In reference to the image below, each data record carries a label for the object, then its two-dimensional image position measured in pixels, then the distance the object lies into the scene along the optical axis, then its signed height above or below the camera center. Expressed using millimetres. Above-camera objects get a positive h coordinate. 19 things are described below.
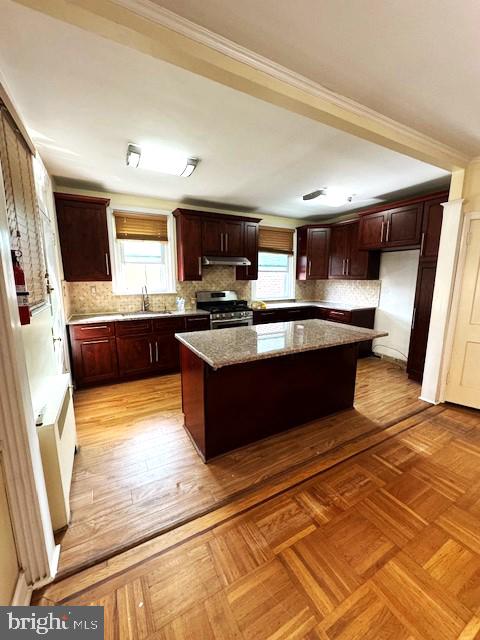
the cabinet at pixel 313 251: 5051 +471
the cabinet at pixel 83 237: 3266 +480
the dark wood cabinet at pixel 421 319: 3369 -592
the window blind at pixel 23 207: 1496 +450
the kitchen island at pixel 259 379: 2016 -922
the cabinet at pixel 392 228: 3510 +678
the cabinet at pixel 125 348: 3336 -1004
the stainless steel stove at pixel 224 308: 4238 -569
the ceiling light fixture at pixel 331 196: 3545 +1125
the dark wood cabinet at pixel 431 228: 3248 +586
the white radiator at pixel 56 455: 1433 -1049
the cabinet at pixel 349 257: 4469 +311
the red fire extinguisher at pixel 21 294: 1199 -92
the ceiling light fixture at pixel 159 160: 2445 +1136
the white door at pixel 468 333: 2725 -631
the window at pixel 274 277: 5221 -51
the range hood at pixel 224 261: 4195 +224
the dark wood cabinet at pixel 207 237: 4070 +602
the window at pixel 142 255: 3951 +296
